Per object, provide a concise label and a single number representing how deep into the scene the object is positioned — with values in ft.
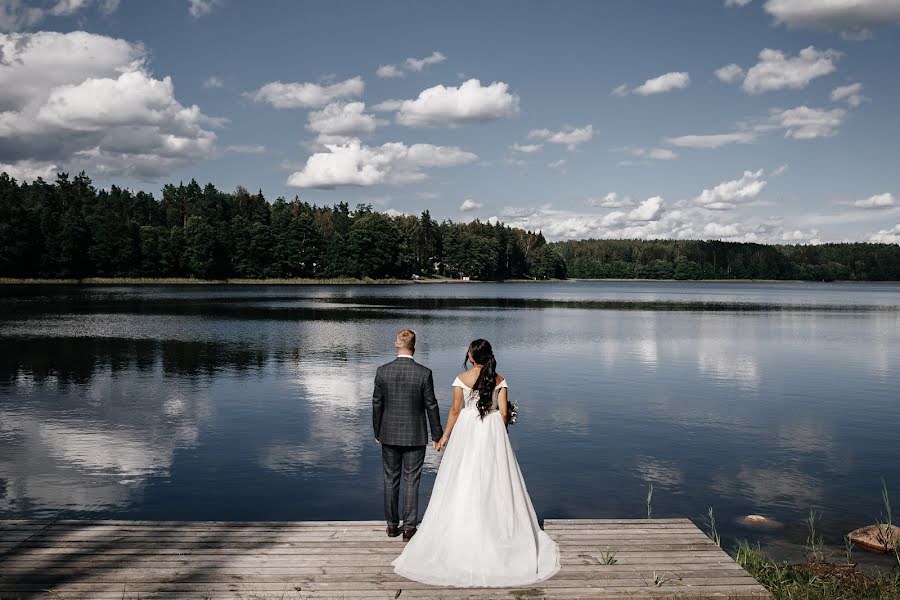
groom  31.81
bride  27.45
